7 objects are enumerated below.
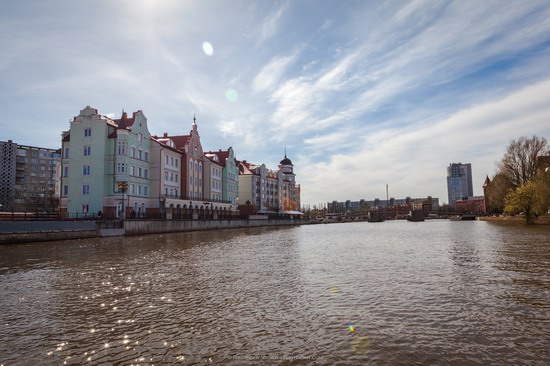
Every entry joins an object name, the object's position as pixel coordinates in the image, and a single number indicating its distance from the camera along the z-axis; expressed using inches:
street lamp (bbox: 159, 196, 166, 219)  2645.2
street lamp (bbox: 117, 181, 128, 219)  2065.5
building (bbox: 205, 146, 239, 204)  3818.2
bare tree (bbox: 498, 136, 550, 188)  3024.1
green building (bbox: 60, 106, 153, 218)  2301.9
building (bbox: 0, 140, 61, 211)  5339.6
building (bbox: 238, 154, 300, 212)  4776.1
